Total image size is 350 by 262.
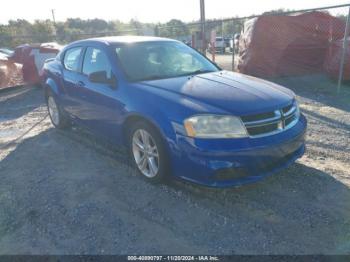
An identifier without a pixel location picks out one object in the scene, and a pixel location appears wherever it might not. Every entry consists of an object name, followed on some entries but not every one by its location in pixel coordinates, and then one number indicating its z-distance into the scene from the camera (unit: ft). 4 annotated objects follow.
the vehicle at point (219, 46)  87.79
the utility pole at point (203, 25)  35.63
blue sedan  10.75
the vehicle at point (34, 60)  37.11
